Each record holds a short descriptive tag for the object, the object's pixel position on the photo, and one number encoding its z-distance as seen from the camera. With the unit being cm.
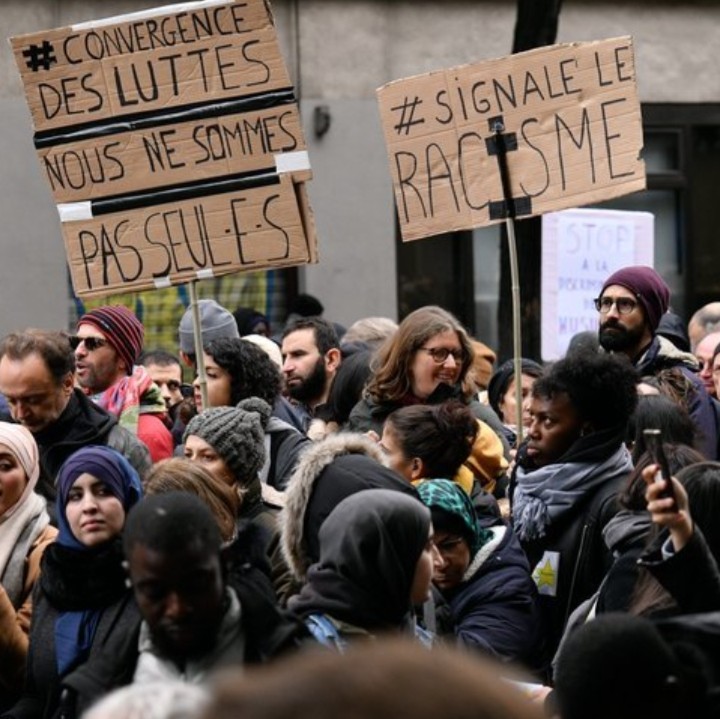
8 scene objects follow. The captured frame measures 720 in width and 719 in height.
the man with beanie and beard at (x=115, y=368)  1178
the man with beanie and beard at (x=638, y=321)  1159
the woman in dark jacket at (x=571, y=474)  876
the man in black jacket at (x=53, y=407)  1009
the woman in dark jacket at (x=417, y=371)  1087
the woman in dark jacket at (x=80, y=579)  722
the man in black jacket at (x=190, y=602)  572
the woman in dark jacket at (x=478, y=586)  833
